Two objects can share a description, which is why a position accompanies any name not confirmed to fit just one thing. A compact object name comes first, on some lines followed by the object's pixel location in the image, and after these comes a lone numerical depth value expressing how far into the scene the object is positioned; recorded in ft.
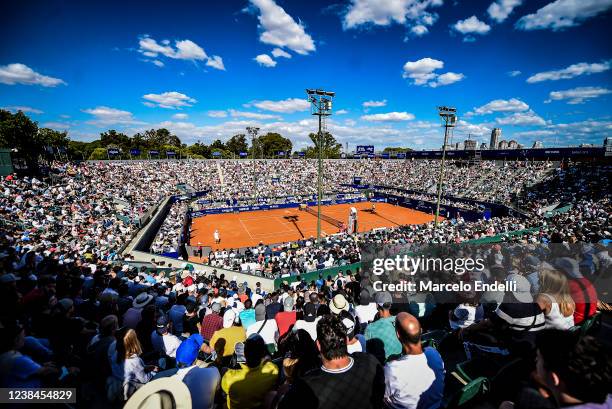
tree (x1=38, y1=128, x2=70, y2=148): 210.45
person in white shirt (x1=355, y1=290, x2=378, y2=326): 20.63
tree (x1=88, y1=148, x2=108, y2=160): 272.51
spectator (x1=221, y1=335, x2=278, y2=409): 11.23
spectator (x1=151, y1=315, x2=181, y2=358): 18.15
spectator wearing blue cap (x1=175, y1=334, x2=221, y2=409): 11.32
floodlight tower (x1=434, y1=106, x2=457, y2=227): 82.23
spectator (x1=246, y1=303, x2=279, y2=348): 19.15
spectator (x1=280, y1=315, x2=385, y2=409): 8.22
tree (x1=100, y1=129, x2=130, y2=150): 317.63
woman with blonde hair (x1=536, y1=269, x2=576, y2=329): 13.82
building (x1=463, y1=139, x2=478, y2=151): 297.94
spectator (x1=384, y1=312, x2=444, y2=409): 9.84
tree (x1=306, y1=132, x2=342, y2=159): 384.43
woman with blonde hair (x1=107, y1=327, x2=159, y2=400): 13.58
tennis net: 130.31
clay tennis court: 109.40
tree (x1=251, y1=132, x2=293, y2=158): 375.35
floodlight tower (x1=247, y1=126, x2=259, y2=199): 161.96
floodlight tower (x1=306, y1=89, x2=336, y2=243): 71.67
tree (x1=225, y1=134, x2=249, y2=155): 401.55
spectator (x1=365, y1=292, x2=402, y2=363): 14.52
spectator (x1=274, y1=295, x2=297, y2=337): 20.53
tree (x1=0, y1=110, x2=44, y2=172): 119.44
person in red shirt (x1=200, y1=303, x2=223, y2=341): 20.99
